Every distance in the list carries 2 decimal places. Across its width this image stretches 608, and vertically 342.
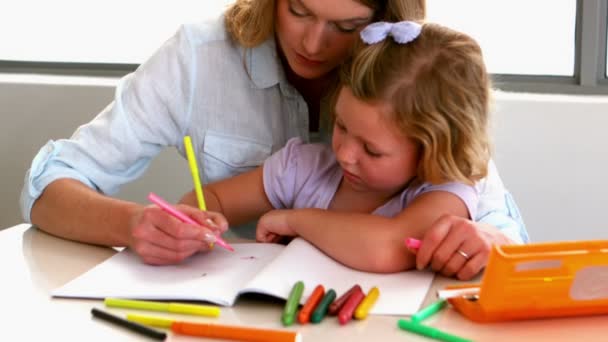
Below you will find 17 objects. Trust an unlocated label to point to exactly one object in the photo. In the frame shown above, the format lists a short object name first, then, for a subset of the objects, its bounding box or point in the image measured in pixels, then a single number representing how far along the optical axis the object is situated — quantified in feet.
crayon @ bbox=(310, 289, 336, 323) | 6.25
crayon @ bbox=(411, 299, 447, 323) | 6.28
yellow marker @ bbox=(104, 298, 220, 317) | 6.38
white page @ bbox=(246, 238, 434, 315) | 6.47
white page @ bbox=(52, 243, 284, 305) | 6.56
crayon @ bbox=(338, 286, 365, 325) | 6.25
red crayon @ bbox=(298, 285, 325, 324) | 6.25
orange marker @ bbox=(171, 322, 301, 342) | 6.06
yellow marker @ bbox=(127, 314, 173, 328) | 6.24
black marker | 6.15
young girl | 7.20
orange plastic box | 6.22
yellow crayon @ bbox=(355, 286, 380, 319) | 6.30
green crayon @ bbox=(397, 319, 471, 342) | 6.08
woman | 7.66
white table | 6.17
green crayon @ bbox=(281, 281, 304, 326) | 6.25
